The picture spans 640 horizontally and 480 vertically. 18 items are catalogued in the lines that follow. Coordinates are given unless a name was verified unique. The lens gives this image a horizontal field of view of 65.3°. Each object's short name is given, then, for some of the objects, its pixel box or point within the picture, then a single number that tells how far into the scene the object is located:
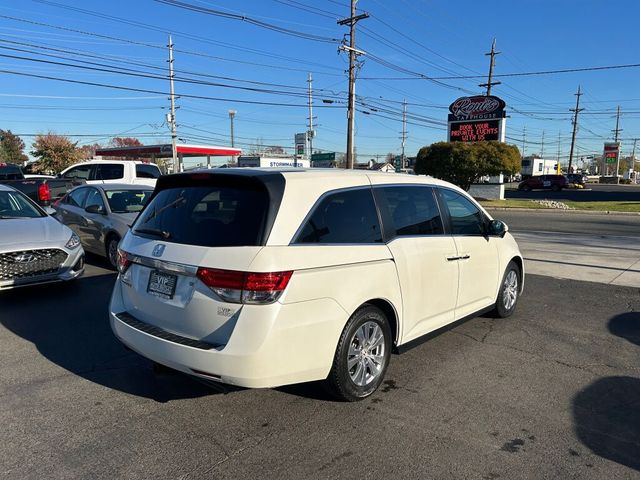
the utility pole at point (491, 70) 42.84
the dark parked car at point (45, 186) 15.83
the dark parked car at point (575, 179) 57.88
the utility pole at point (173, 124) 44.72
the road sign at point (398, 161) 93.56
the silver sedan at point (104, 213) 8.57
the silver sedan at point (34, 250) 6.20
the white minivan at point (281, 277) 3.15
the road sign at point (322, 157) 55.95
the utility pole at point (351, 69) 30.50
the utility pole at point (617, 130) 96.75
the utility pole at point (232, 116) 79.25
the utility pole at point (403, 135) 85.74
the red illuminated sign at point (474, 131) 31.94
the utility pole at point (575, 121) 75.88
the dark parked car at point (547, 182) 51.56
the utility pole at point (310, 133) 60.81
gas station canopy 51.56
